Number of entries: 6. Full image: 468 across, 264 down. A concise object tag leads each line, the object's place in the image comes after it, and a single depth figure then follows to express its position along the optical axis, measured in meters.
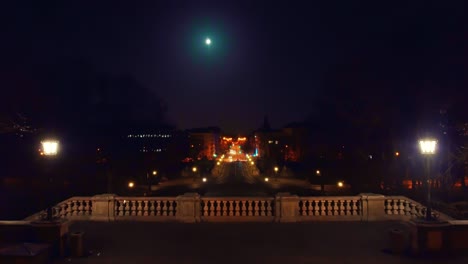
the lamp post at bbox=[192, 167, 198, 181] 81.33
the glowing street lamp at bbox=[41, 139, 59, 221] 14.93
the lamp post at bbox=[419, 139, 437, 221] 14.94
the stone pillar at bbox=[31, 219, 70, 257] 13.75
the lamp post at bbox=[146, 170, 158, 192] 53.79
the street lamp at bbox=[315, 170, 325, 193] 50.74
